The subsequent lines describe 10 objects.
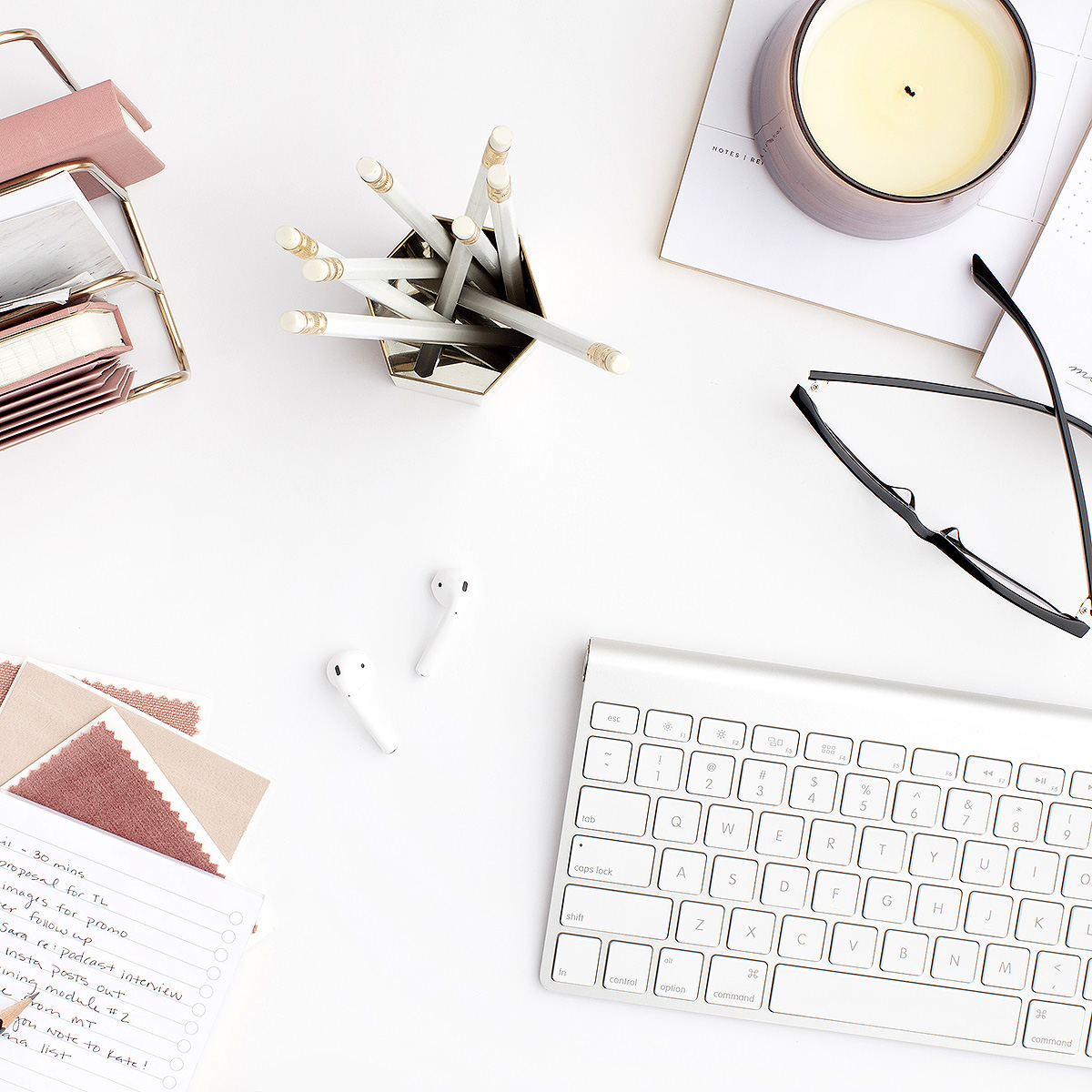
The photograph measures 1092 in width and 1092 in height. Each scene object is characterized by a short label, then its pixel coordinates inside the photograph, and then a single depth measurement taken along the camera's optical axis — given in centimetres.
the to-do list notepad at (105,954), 45
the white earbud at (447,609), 47
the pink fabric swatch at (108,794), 46
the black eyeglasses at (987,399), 45
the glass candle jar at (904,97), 41
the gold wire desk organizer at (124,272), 40
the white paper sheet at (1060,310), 47
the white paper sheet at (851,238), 47
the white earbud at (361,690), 46
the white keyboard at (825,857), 46
